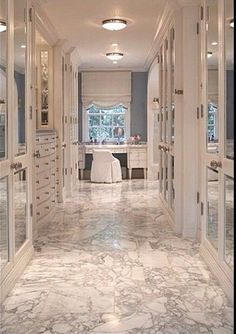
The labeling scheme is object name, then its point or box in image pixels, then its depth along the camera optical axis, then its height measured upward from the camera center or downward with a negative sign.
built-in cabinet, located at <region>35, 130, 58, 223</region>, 4.97 -0.33
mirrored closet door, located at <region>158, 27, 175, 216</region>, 5.10 +0.33
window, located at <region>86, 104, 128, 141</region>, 10.66 +0.61
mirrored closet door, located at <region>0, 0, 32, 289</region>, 2.86 +0.09
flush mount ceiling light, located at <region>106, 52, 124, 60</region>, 8.04 +1.64
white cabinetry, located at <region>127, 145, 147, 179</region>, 9.98 -0.25
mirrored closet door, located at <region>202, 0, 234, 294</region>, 2.89 +0.09
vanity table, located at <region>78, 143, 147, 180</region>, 9.94 -0.13
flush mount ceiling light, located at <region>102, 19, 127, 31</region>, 5.64 +1.56
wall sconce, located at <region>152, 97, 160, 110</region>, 9.82 +0.95
